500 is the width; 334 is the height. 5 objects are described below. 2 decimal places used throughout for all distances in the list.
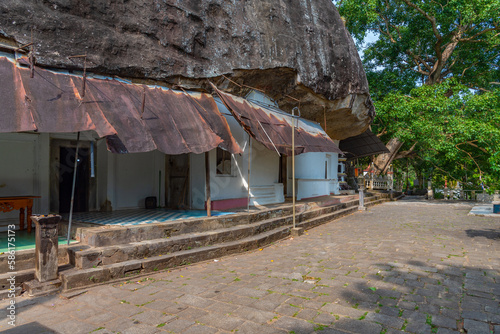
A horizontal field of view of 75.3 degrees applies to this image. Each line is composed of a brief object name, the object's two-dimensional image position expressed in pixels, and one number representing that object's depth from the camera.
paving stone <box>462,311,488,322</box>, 3.53
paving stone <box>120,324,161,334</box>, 3.26
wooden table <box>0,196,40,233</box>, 5.80
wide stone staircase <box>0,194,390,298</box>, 4.59
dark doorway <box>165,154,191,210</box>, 9.00
